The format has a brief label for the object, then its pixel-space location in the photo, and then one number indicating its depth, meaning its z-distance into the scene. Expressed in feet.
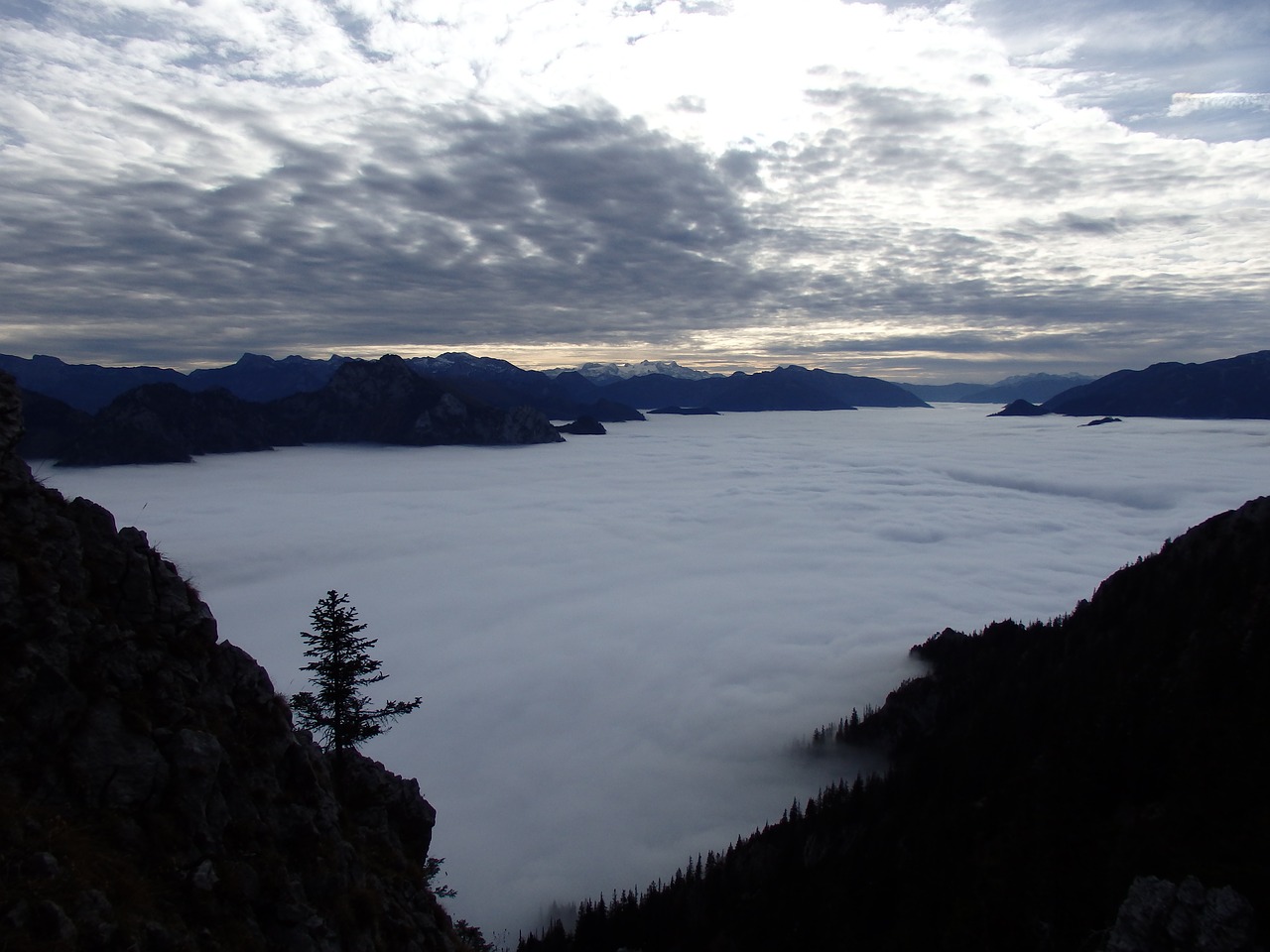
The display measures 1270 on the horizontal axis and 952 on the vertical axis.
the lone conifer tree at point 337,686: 108.47
